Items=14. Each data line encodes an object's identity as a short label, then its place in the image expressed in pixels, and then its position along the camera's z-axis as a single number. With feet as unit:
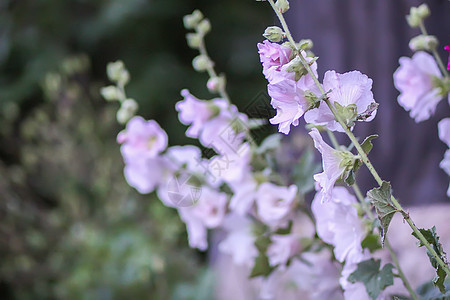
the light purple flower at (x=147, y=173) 8.60
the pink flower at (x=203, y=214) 8.52
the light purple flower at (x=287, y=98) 6.91
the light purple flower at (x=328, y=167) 6.88
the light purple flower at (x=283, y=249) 7.97
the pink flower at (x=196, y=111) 8.18
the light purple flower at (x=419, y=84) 7.29
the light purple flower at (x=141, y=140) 8.44
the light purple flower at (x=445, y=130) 7.32
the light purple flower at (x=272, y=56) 6.94
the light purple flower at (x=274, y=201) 7.96
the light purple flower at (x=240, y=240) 8.44
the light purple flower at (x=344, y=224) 7.42
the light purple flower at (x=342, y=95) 6.96
